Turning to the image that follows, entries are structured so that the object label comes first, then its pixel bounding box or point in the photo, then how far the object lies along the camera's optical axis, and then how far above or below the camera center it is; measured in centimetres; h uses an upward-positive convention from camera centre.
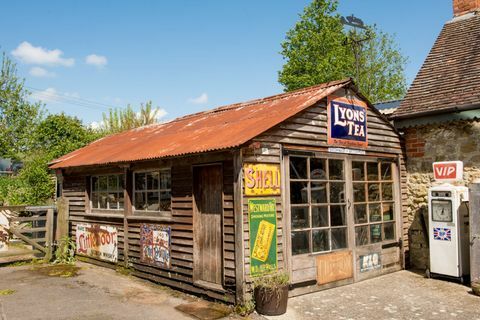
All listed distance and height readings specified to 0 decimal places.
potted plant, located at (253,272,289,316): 628 -179
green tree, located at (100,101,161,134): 3341 +507
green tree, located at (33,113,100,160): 2422 +295
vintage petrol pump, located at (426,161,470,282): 812 -103
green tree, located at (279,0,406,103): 3064 +917
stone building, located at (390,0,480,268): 884 +117
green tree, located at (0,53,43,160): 2698 +423
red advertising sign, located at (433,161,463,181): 831 +7
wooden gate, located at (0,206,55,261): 1076 -121
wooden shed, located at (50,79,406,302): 685 -38
